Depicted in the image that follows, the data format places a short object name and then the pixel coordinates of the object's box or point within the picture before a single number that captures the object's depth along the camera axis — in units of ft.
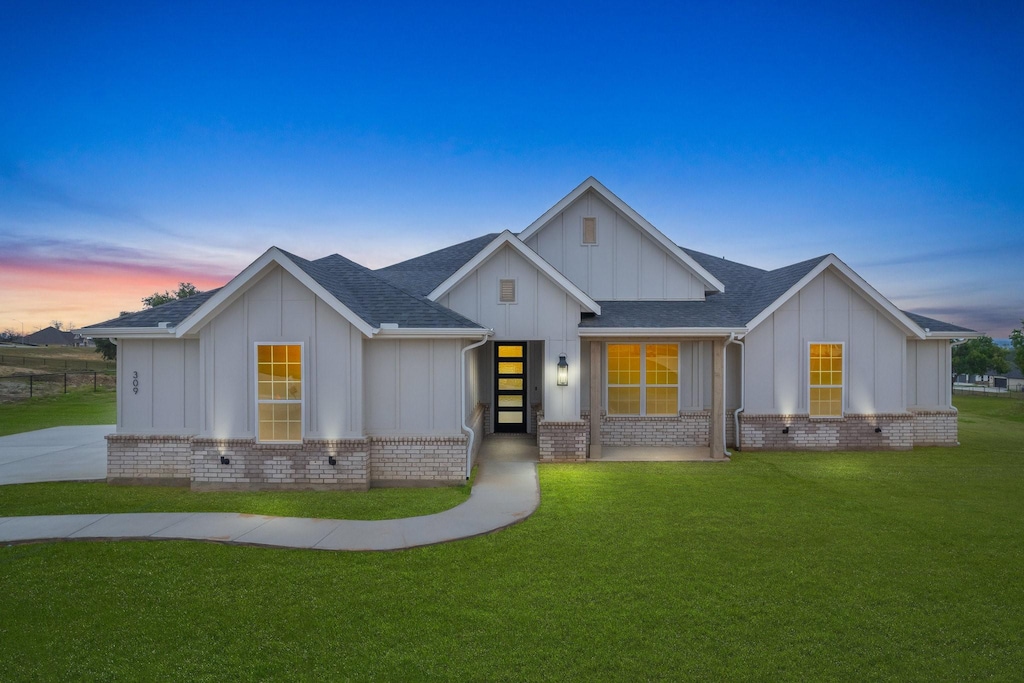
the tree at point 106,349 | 132.77
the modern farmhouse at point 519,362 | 29.37
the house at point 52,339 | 338.28
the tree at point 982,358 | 169.68
